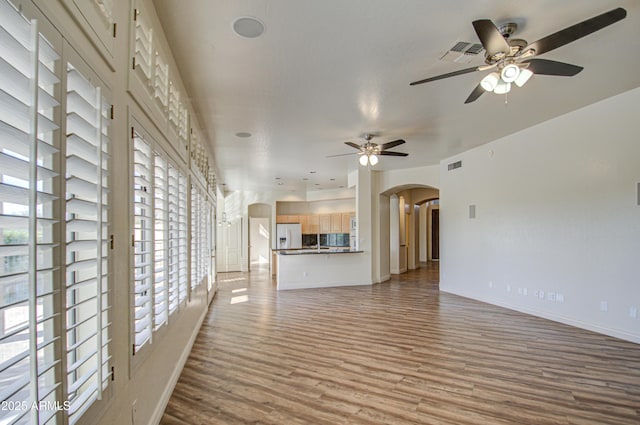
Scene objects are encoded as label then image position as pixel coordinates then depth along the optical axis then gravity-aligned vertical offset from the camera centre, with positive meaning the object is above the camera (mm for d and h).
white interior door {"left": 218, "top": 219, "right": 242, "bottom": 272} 11500 -993
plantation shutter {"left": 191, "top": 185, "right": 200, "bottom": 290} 4099 -178
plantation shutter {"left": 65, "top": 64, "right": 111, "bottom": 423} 1156 -10
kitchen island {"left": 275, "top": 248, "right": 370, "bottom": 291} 8094 -1252
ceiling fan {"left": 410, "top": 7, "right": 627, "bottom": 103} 2197 +1303
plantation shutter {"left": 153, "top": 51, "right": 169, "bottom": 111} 2298 +1083
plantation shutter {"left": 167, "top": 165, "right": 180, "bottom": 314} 2729 -140
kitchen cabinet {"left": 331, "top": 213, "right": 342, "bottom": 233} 11727 -82
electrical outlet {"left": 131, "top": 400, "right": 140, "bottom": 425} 1826 -1123
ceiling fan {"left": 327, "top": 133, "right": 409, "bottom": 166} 5520 +1225
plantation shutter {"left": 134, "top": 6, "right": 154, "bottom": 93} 1894 +1095
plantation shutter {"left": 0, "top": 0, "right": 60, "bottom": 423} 797 +48
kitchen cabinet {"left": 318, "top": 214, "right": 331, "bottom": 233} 11953 -80
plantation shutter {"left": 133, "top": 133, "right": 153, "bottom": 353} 1870 -113
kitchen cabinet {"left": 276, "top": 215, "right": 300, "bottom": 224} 12134 +87
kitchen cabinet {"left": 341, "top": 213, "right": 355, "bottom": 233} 11502 -48
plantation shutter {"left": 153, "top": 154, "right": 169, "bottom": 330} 2357 -137
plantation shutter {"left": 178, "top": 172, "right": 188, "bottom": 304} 3075 -180
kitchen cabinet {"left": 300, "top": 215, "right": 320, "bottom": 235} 12156 -113
